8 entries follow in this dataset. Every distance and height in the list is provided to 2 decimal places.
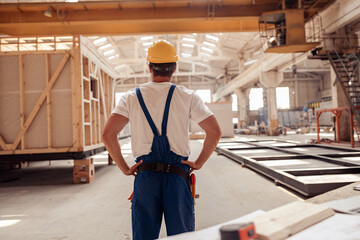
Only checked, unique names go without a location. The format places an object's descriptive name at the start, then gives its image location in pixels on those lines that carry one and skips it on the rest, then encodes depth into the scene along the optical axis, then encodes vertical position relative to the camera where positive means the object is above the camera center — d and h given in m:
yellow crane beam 9.54 +4.14
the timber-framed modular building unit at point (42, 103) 6.08 +0.58
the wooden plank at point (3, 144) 6.05 -0.39
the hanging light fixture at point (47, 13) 9.06 +4.04
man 1.79 -0.17
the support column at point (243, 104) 25.70 +1.66
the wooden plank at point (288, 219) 1.15 -0.50
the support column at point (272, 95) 19.03 +1.87
